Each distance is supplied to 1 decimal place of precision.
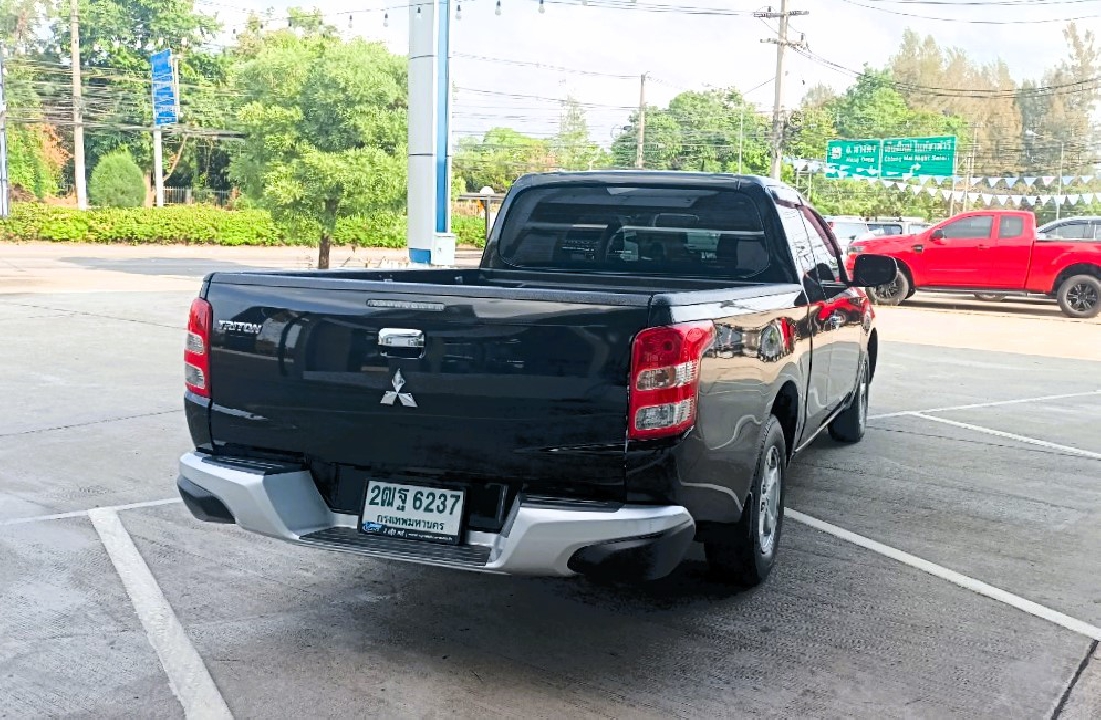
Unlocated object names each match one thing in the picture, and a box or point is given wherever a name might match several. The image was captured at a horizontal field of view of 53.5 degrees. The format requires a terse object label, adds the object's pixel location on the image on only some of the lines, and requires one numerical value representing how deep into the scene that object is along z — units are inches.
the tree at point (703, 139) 3262.8
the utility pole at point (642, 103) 2252.7
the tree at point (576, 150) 3588.8
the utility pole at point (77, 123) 1877.5
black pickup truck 139.3
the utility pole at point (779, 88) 1517.0
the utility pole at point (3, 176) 1407.5
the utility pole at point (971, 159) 3523.6
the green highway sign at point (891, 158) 1705.2
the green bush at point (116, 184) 1983.3
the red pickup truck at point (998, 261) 836.0
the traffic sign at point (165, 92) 1502.2
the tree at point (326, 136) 1019.9
